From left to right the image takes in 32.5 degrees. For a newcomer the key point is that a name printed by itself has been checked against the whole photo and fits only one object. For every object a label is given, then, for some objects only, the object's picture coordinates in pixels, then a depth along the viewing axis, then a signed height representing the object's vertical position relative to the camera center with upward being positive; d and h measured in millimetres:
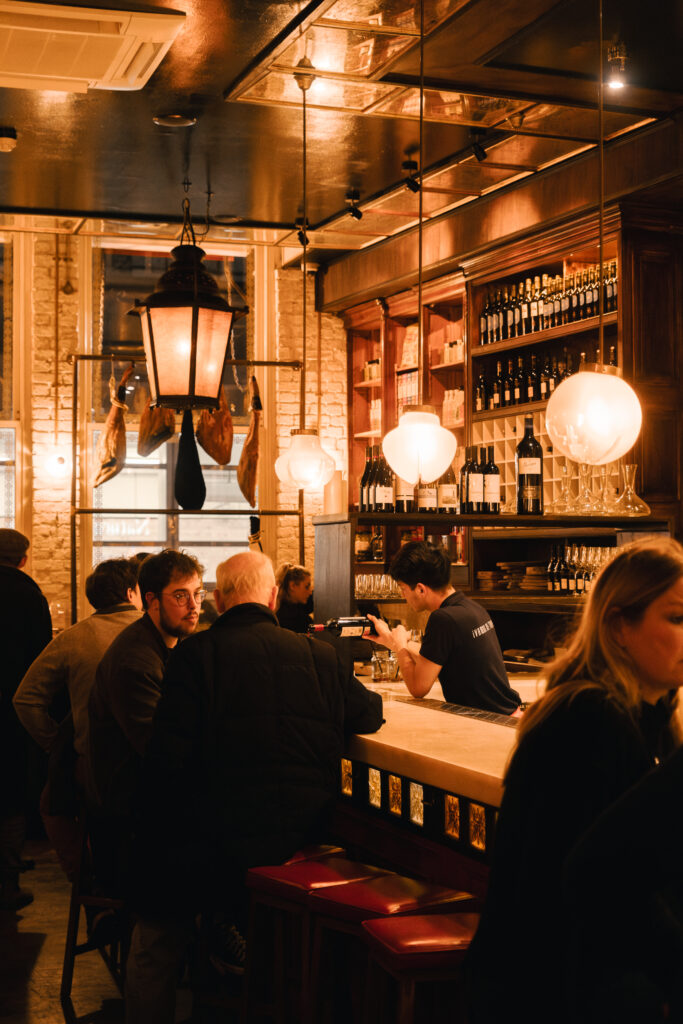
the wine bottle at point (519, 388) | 7793 +818
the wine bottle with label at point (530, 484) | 5883 +133
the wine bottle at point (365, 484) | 6193 +147
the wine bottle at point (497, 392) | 8008 +816
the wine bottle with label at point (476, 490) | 5863 +103
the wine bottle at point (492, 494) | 5852 +83
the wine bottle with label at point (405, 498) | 5719 +63
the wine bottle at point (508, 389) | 7883 +821
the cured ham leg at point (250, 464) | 8250 +340
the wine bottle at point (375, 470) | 6512 +228
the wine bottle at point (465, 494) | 5879 +85
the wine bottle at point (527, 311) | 7691 +1310
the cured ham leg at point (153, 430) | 7449 +524
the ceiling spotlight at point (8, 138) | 6039 +1933
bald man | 3430 -793
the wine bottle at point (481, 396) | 8102 +794
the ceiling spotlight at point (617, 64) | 5129 +1988
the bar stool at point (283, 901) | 3121 -1059
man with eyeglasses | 3914 -626
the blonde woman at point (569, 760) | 1837 -399
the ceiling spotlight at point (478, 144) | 6031 +1912
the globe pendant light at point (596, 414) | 3699 +307
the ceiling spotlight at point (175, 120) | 5785 +1942
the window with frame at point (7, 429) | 9562 +681
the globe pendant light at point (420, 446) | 4695 +261
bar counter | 3217 -855
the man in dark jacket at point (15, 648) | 5750 -694
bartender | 4723 -559
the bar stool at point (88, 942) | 4090 -1539
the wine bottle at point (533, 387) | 7672 +808
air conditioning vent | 4328 +1808
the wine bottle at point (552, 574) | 7203 -392
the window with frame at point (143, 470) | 9883 +359
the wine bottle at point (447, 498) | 5785 +63
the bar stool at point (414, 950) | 2559 -966
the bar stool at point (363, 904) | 2881 -984
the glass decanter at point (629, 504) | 5613 +29
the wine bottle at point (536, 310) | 7602 +1300
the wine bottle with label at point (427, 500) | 5652 +52
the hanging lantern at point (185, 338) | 4500 +672
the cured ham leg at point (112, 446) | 7984 +450
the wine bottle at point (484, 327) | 8133 +1275
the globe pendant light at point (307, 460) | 6504 +286
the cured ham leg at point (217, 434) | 7949 +527
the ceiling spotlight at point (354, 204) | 7191 +1916
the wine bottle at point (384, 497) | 5859 +68
